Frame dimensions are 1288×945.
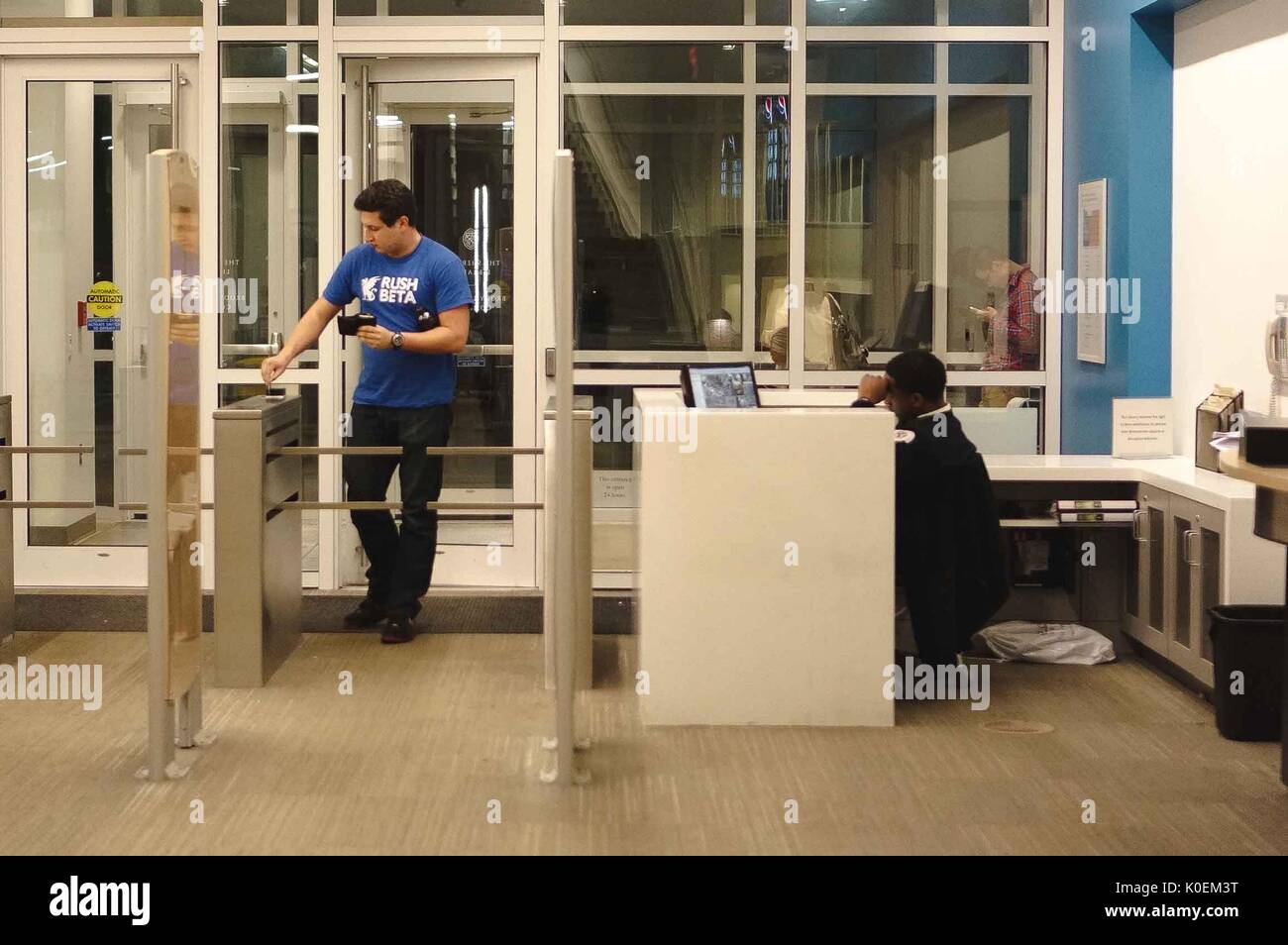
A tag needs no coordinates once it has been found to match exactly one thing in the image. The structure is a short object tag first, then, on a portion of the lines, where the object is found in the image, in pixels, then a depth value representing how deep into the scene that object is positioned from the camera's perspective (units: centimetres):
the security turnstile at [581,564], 561
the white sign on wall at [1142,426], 629
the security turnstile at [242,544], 565
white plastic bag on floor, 607
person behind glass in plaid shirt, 734
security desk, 500
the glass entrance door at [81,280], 741
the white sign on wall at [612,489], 742
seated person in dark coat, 538
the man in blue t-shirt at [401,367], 623
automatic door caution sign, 752
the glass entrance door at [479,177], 732
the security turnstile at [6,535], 620
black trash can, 491
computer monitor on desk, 528
